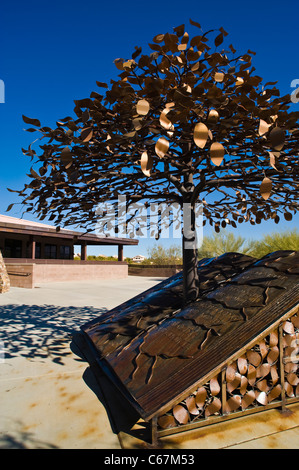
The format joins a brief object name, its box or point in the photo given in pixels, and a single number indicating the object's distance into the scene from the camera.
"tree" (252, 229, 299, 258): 17.52
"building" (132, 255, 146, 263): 60.12
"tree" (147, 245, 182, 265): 38.64
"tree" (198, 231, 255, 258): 23.83
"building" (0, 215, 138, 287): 16.16
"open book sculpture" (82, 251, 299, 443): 2.22
